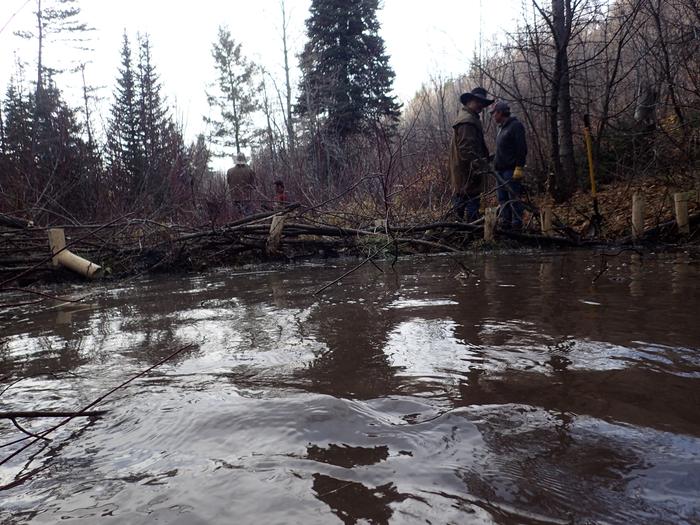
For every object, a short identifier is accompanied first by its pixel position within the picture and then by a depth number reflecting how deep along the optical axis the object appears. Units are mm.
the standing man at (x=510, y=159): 7867
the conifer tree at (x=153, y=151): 11242
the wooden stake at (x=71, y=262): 6863
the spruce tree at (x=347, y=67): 19609
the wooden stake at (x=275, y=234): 7711
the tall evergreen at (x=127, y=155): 11297
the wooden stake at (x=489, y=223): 7445
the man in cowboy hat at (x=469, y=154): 8180
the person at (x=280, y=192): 11273
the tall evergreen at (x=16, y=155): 9125
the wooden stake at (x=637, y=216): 7074
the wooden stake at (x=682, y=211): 6730
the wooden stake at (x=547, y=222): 7711
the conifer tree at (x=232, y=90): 36406
